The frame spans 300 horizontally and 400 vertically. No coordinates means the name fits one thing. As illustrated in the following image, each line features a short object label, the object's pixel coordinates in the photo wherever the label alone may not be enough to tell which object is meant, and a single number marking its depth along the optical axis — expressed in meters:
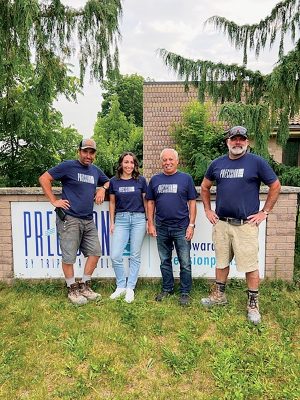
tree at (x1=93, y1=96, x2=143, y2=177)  15.59
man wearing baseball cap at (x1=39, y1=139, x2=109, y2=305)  3.44
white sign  3.91
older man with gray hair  3.37
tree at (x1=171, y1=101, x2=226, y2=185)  10.34
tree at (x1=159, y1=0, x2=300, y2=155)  4.38
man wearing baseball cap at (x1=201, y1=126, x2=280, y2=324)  3.00
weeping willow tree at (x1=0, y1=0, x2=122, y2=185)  4.00
